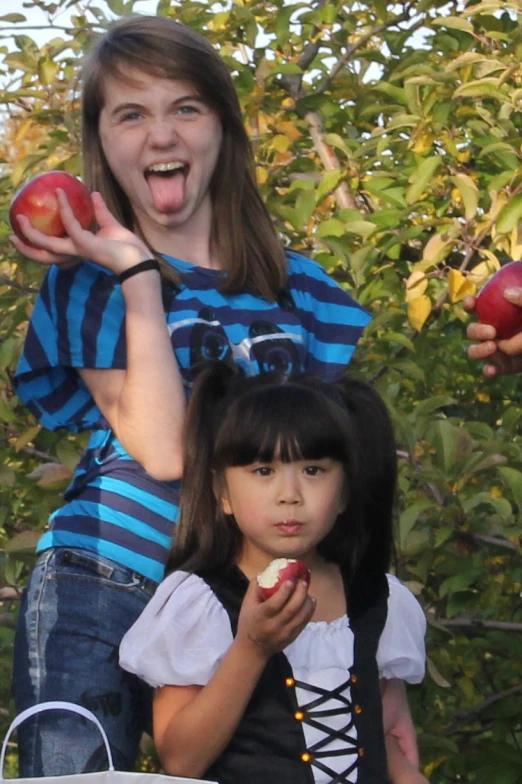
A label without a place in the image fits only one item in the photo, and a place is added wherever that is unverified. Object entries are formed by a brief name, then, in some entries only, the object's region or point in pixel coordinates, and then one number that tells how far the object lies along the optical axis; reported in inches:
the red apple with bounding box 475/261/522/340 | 210.4
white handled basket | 184.1
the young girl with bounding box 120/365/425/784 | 193.6
